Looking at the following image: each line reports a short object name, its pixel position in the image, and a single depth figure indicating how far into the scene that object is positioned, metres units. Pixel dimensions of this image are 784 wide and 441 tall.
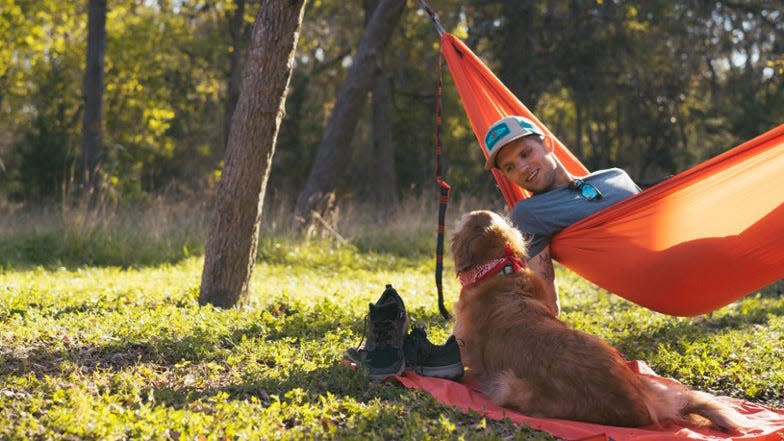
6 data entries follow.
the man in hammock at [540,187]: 4.56
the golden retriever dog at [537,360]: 3.52
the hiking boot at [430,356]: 4.20
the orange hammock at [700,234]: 4.21
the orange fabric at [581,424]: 3.41
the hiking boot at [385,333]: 4.30
